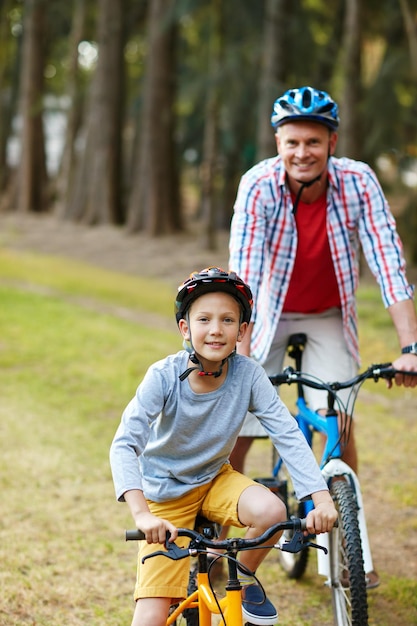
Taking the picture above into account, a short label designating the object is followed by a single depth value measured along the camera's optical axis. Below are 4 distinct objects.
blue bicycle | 3.31
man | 3.91
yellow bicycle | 2.61
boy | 2.97
